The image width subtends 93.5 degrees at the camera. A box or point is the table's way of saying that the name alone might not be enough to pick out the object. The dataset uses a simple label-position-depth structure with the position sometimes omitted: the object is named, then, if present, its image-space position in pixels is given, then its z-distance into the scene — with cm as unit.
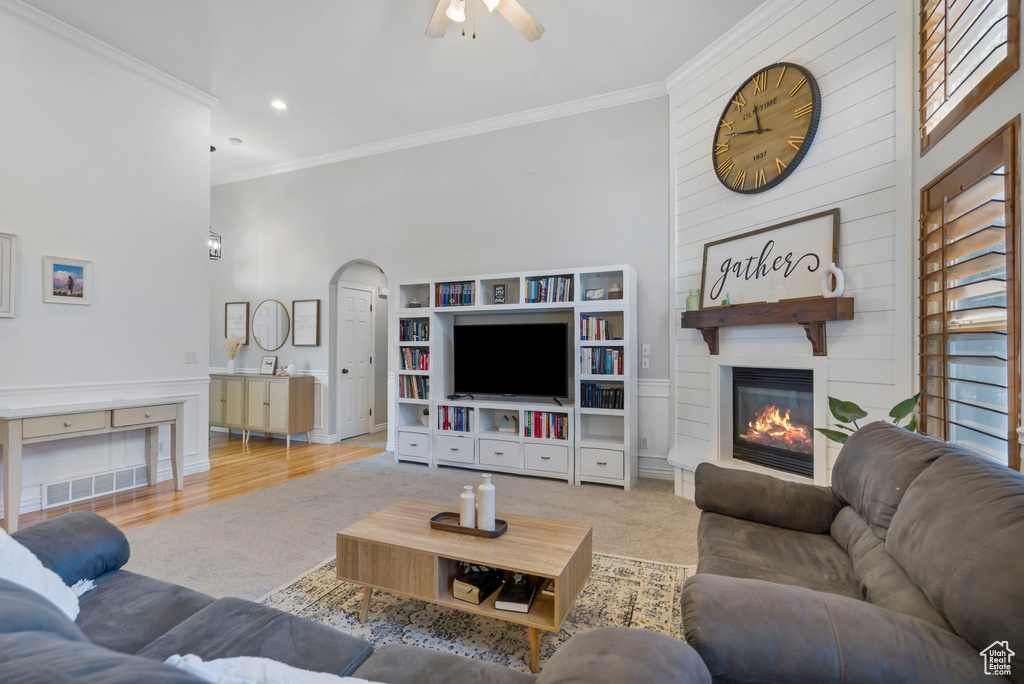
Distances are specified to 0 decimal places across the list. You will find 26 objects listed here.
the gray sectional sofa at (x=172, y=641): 47
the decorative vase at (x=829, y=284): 261
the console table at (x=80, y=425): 285
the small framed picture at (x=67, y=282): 335
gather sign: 280
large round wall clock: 294
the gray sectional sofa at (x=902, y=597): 89
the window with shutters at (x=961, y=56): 165
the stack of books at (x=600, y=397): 397
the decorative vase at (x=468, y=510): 201
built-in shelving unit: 395
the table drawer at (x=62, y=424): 293
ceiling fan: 267
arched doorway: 575
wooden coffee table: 170
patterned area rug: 183
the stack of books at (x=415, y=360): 474
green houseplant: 204
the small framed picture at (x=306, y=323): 567
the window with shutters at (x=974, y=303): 160
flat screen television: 428
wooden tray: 196
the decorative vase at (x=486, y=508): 196
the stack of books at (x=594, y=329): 404
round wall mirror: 585
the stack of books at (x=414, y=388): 475
